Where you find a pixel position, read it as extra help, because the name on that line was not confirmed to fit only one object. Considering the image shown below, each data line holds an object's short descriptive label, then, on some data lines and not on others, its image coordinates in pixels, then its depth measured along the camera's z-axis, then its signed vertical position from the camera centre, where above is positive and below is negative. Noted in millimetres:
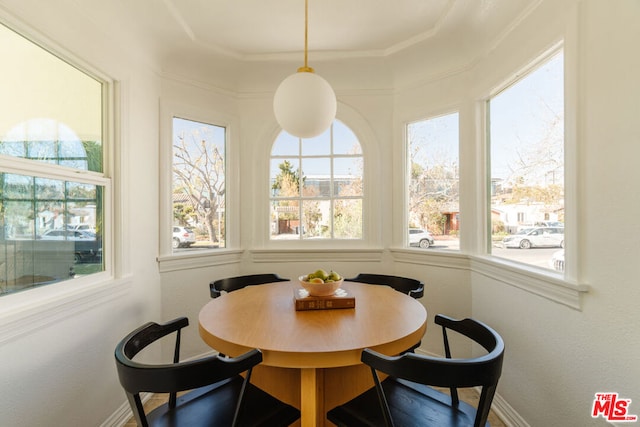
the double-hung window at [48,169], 1305 +223
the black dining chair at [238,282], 2016 -501
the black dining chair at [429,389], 935 -660
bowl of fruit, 1576 -368
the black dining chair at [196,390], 944 -645
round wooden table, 1108 -493
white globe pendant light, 1516 +557
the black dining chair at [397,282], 1974 -505
